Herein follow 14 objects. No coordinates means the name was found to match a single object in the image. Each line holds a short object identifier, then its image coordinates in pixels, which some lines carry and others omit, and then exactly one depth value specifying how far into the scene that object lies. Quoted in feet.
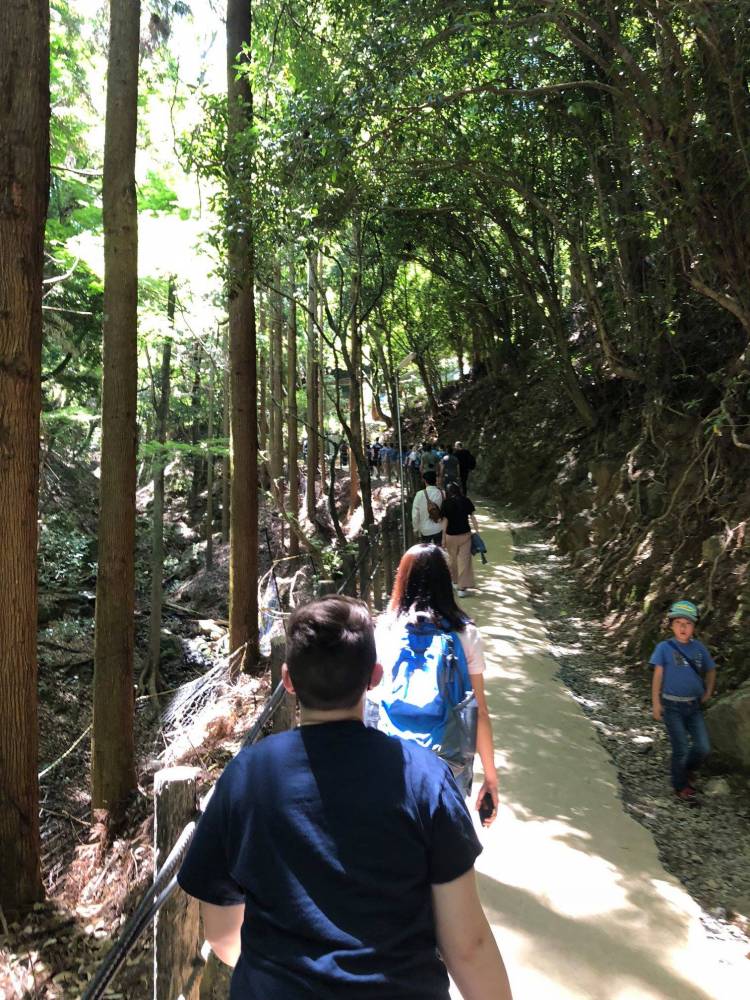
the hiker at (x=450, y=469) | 49.29
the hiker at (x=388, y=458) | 82.27
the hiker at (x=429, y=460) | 54.70
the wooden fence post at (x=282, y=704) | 14.34
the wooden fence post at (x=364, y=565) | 26.30
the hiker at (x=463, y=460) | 52.70
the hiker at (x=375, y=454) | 95.88
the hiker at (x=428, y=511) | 32.63
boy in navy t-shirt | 4.67
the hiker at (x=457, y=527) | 32.83
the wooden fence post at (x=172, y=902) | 8.57
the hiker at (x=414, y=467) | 65.46
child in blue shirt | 17.97
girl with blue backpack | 9.50
